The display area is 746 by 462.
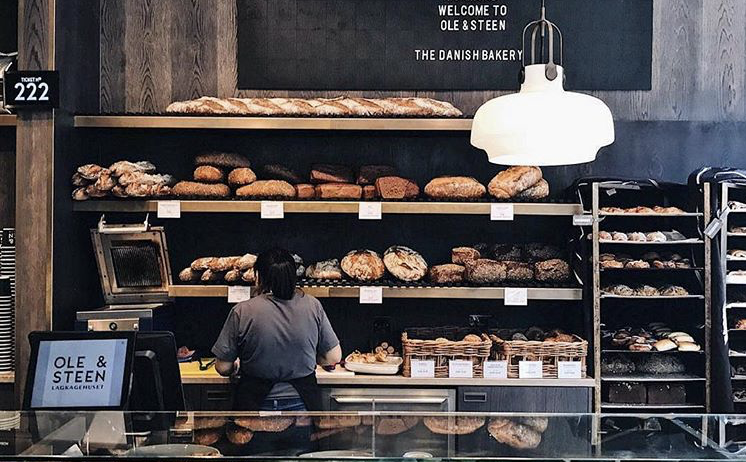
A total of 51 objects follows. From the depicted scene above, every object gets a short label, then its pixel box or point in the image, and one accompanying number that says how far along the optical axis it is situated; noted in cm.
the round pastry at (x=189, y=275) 410
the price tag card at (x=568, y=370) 386
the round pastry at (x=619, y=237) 392
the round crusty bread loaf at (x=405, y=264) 402
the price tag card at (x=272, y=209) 394
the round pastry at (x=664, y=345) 390
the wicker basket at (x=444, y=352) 385
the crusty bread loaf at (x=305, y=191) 407
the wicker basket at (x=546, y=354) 385
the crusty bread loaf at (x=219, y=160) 414
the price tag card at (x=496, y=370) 385
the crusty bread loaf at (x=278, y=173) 419
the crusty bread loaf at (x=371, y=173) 415
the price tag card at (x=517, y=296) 391
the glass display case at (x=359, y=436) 172
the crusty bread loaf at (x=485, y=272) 399
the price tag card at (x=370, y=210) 394
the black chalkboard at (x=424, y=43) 440
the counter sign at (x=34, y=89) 379
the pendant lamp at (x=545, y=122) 180
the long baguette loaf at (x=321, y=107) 404
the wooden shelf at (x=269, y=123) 398
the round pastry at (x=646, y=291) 393
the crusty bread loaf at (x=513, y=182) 398
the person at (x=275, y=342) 333
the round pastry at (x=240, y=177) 409
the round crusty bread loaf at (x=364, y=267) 404
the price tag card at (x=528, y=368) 385
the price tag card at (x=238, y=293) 395
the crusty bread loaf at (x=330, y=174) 414
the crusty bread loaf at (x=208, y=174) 407
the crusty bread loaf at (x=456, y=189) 404
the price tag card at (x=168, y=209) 395
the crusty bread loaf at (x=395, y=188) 403
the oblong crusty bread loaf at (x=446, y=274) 404
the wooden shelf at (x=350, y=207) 394
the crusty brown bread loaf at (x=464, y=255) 418
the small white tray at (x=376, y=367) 389
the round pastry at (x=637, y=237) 393
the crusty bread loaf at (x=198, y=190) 402
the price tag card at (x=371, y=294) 391
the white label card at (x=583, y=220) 388
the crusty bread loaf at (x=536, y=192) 400
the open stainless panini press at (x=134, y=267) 404
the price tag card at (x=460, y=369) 384
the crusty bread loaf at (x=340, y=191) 404
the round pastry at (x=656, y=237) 394
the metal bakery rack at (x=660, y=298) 389
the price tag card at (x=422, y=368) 384
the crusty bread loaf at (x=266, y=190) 403
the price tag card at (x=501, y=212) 391
